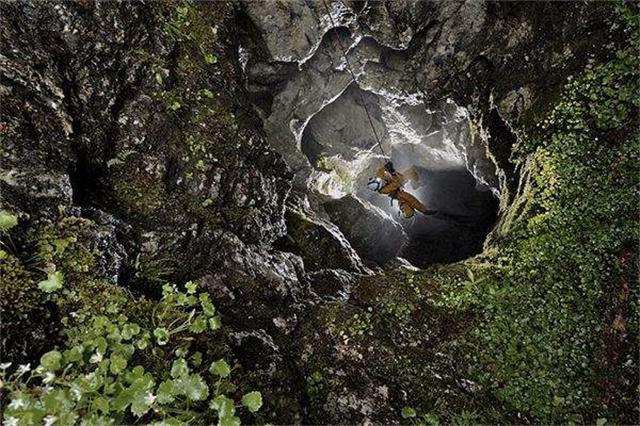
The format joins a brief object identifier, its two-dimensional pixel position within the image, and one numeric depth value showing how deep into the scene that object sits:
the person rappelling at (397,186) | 9.78
